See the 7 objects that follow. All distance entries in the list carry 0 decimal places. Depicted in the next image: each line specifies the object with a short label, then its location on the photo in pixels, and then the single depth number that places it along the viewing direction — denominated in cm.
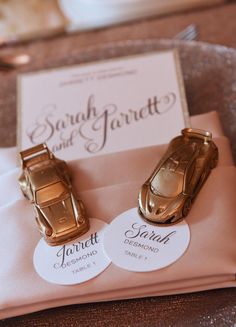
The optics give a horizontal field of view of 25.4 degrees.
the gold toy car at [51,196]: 44
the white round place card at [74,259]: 41
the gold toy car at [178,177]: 43
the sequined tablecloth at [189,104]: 40
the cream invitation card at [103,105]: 54
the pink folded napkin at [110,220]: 40
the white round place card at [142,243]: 41
